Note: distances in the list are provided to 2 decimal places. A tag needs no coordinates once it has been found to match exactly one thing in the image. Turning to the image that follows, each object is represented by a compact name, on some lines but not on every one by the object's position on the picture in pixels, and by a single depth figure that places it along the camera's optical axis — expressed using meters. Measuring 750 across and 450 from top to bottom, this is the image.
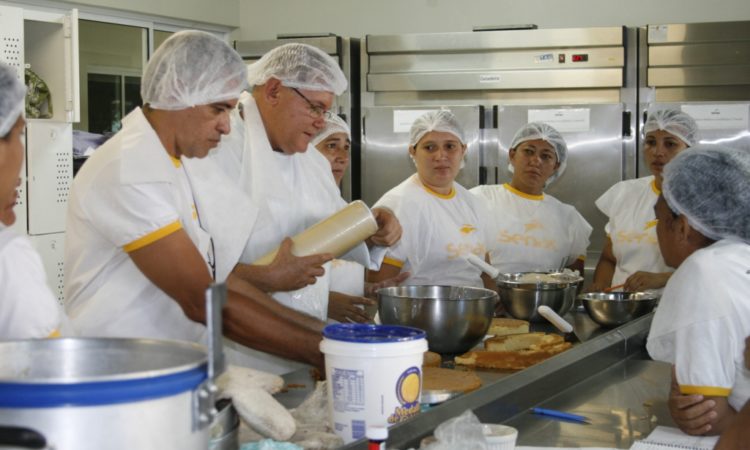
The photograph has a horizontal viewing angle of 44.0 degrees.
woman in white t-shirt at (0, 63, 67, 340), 1.41
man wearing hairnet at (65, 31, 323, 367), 1.94
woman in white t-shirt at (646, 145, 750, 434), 2.08
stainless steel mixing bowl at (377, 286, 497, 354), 2.46
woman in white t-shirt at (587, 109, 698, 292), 4.21
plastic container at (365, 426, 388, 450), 1.39
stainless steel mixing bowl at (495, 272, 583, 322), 3.16
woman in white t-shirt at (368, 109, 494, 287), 3.97
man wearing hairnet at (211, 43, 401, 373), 2.67
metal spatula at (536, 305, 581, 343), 2.92
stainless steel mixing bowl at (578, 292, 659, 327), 3.12
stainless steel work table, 2.00
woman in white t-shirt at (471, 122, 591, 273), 4.46
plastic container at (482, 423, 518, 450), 1.73
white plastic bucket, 1.59
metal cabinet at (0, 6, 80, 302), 4.28
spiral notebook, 2.04
